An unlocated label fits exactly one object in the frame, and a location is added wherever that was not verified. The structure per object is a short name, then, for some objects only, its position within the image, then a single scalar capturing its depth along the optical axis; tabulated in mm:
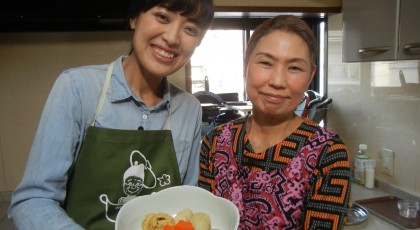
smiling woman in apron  766
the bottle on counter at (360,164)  1874
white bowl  687
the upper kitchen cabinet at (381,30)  1173
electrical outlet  1726
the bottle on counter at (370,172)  1836
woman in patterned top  755
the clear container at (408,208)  1489
